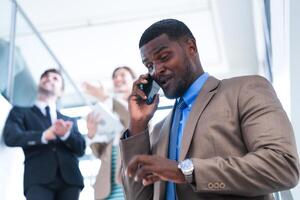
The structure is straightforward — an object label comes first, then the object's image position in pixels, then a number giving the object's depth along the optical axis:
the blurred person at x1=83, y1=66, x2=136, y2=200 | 2.48
